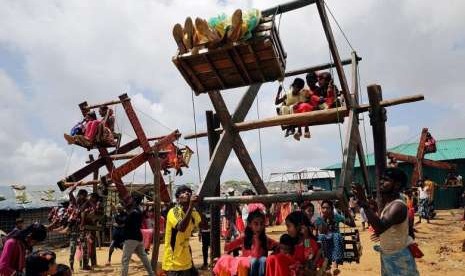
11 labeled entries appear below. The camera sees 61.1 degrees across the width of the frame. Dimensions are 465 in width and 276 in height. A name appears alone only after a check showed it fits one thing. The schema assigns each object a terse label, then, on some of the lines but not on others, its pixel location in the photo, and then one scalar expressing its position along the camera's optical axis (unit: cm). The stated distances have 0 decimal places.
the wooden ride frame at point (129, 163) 1054
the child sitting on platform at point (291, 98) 650
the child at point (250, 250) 464
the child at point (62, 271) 401
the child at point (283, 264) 445
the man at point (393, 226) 375
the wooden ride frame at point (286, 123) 483
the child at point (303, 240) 484
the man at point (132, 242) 822
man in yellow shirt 541
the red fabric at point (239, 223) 1142
